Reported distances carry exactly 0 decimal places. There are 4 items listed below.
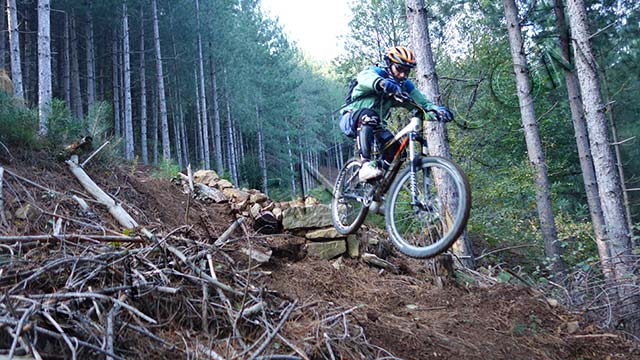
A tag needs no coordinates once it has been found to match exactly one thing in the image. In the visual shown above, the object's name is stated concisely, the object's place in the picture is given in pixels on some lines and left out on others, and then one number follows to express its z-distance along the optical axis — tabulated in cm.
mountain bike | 319
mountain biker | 379
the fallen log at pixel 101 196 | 541
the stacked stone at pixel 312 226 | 619
